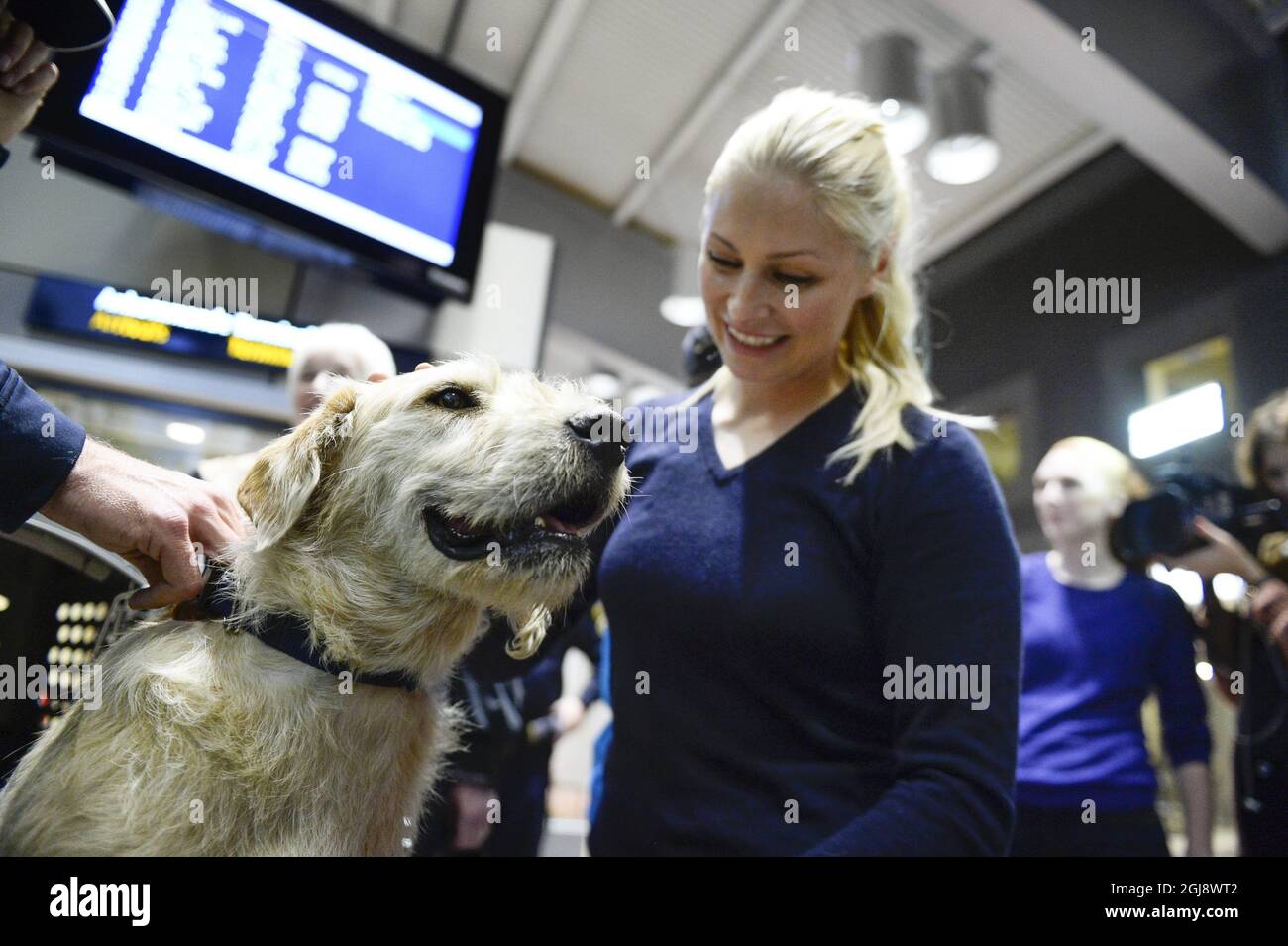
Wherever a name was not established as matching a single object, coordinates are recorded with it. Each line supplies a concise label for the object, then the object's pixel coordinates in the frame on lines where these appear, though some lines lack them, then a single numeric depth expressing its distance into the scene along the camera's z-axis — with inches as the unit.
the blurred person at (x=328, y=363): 39.0
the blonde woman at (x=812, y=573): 26.7
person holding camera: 45.3
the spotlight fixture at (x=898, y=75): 104.0
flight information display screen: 42.8
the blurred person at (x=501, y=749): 38.4
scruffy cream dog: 23.8
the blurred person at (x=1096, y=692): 44.4
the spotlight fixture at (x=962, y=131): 109.3
